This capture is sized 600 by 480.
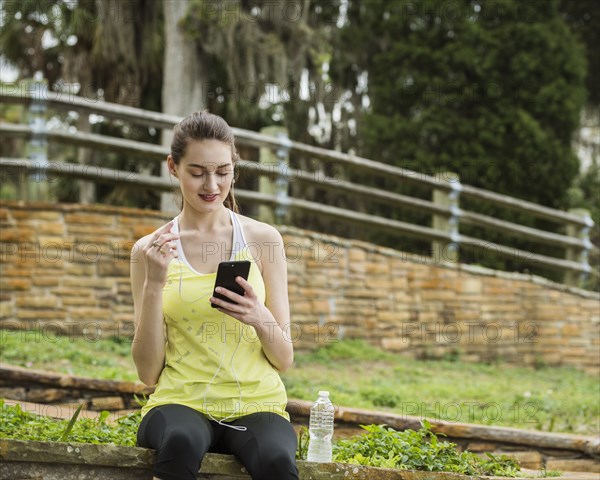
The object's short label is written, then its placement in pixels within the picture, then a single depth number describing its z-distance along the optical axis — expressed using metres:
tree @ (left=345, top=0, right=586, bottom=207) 12.32
